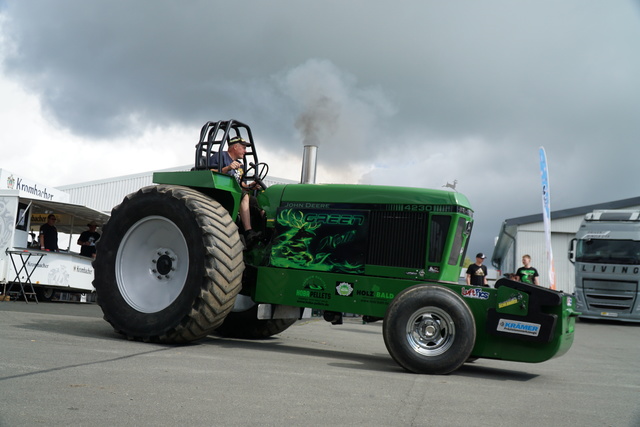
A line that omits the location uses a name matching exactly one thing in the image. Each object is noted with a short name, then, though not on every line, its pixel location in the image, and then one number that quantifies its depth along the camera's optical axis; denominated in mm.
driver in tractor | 7445
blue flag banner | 17078
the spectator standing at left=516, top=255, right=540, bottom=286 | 13094
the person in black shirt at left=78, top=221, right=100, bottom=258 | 16781
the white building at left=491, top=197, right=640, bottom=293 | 30188
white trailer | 13750
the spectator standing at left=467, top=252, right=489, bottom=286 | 12594
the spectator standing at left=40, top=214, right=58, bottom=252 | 15016
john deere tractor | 6035
